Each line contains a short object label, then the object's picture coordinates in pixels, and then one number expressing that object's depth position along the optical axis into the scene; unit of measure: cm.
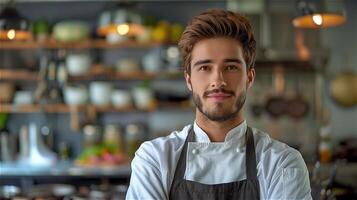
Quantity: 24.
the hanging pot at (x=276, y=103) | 584
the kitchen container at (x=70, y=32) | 566
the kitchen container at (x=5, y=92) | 584
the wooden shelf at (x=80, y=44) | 568
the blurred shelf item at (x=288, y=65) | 555
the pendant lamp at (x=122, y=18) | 391
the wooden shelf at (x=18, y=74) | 576
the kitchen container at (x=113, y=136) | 566
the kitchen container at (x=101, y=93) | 566
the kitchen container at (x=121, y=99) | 566
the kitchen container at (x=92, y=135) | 566
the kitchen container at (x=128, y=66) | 569
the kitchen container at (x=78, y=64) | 570
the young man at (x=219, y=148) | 152
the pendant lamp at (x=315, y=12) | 313
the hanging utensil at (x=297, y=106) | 577
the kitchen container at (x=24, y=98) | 580
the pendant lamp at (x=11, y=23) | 375
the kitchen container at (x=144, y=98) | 566
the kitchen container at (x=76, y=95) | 563
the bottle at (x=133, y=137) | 560
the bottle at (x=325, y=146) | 526
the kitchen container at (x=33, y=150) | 534
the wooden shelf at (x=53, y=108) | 567
